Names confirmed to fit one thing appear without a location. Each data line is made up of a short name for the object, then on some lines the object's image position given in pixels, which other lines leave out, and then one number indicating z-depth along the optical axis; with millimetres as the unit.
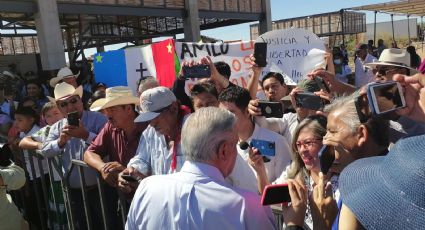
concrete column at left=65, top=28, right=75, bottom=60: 15828
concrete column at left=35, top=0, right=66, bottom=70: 9055
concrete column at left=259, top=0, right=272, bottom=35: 17375
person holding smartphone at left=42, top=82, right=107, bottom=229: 3277
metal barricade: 2865
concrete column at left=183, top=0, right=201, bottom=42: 13672
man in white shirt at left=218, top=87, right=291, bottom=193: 2607
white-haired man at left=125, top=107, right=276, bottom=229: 1607
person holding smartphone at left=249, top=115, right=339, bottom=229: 2027
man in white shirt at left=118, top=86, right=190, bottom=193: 2537
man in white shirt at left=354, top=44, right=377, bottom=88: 5263
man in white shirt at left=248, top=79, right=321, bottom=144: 2613
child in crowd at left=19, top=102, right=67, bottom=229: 3617
